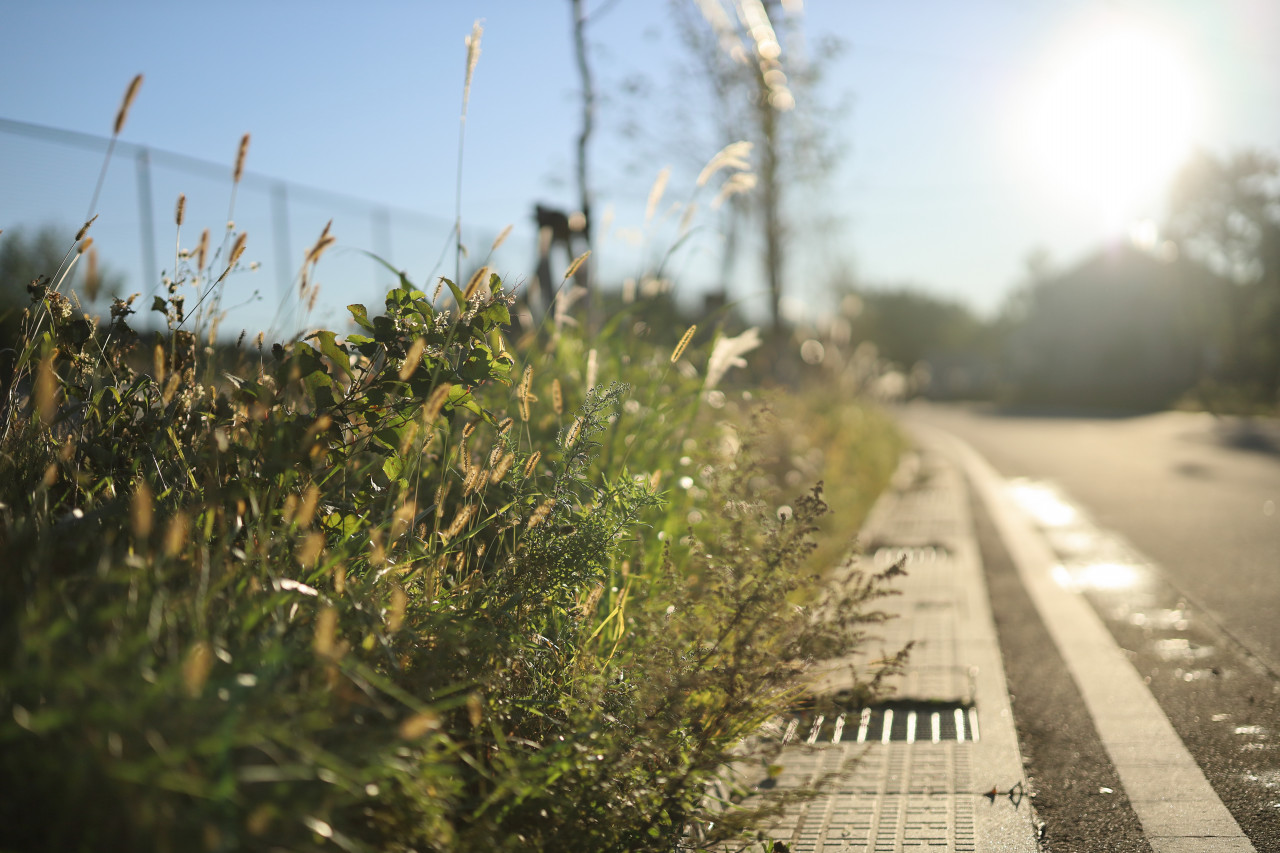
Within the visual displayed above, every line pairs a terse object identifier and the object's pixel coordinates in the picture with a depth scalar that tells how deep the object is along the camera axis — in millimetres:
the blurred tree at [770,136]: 12117
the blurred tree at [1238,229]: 41812
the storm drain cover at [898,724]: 3029
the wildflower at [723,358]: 3514
